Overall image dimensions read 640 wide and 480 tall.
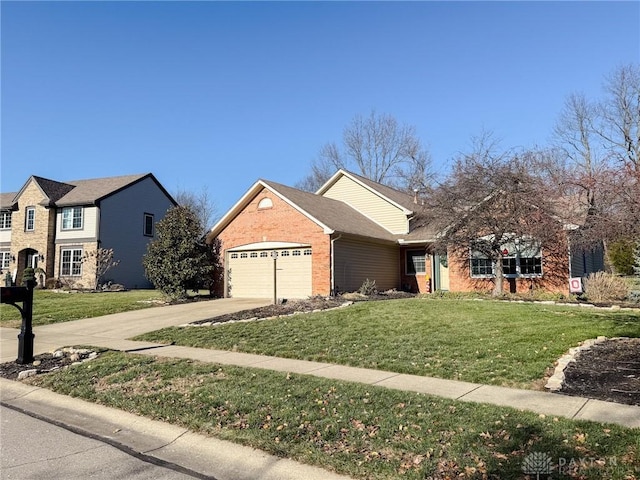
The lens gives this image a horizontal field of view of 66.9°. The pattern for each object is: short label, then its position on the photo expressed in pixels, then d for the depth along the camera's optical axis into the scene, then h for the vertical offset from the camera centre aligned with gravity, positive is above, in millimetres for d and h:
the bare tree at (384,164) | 41138 +10089
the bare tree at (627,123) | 34344 +10862
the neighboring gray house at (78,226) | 30922 +3434
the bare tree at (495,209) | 18234 +2551
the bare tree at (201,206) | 58312 +8480
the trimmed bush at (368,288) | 19906 -529
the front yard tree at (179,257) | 21156 +875
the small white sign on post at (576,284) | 17750 -371
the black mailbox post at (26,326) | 9438 -957
